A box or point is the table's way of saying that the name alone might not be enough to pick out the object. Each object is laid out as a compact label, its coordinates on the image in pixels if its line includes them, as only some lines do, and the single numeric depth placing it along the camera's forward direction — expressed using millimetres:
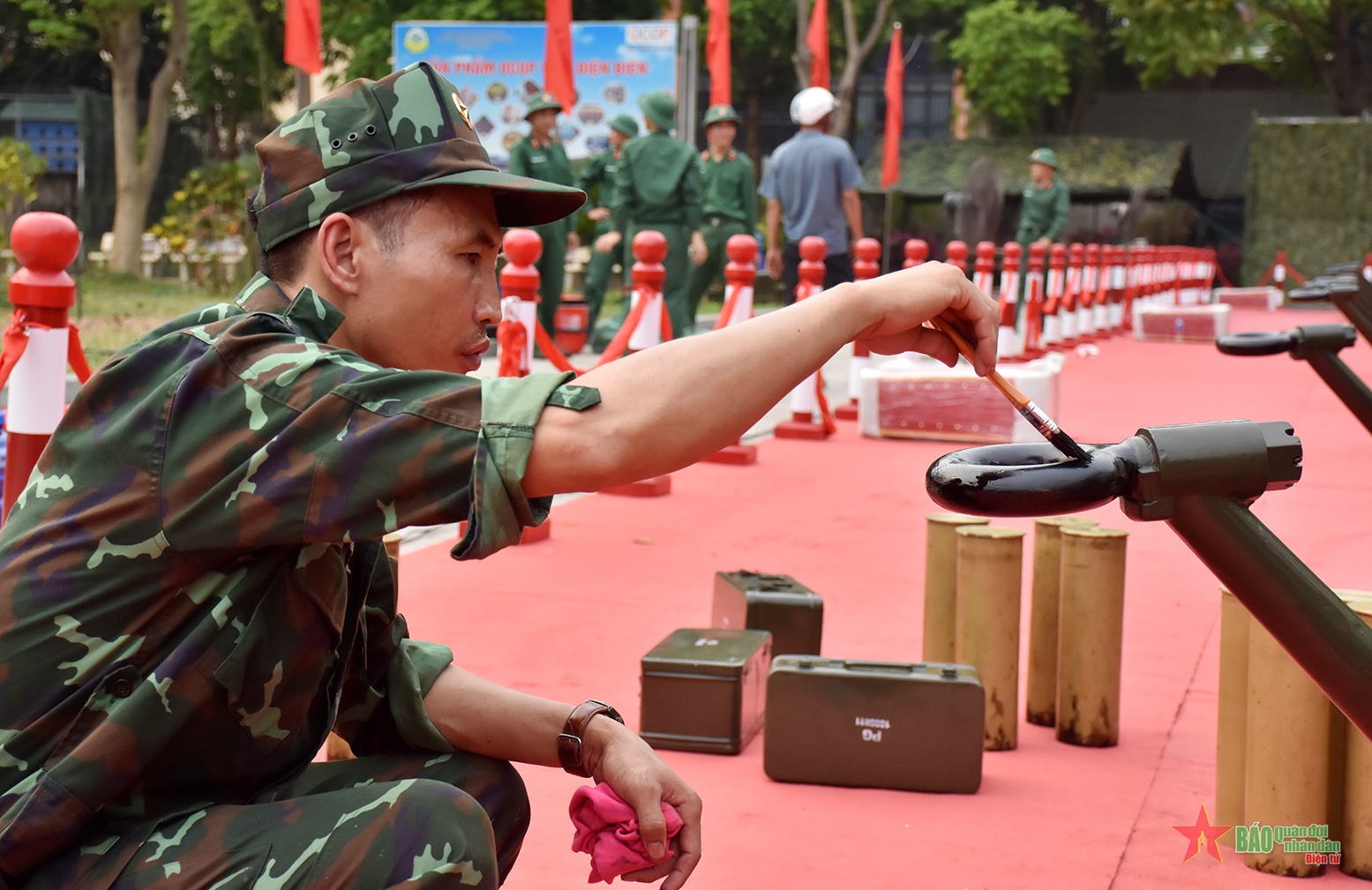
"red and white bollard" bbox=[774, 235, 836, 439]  8492
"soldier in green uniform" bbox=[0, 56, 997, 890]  1369
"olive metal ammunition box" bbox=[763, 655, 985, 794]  3125
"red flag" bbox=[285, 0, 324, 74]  10883
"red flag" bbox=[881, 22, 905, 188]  24625
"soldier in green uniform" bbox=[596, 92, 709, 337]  10648
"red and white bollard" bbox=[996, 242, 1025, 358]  12327
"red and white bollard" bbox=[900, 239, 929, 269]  10820
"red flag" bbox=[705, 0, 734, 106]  17156
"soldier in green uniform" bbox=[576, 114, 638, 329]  11773
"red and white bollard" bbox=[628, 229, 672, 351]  6812
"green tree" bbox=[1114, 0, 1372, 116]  29891
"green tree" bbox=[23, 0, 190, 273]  21062
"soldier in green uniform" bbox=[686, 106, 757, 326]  11266
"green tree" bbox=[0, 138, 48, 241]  17734
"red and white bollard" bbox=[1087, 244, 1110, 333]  17219
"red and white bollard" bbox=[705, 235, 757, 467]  7723
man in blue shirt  10102
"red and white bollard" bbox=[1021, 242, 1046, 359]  13828
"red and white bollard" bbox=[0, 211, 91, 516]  3518
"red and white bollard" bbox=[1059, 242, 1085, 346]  15664
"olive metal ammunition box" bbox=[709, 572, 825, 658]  3873
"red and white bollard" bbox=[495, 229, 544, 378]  5578
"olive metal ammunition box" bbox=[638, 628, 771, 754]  3361
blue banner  18375
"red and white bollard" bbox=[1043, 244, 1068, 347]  14881
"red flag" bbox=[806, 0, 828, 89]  19688
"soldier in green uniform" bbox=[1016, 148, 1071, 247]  14625
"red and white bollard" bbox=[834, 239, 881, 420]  9344
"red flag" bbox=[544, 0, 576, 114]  14023
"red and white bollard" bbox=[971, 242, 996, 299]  11750
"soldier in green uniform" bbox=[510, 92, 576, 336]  10680
